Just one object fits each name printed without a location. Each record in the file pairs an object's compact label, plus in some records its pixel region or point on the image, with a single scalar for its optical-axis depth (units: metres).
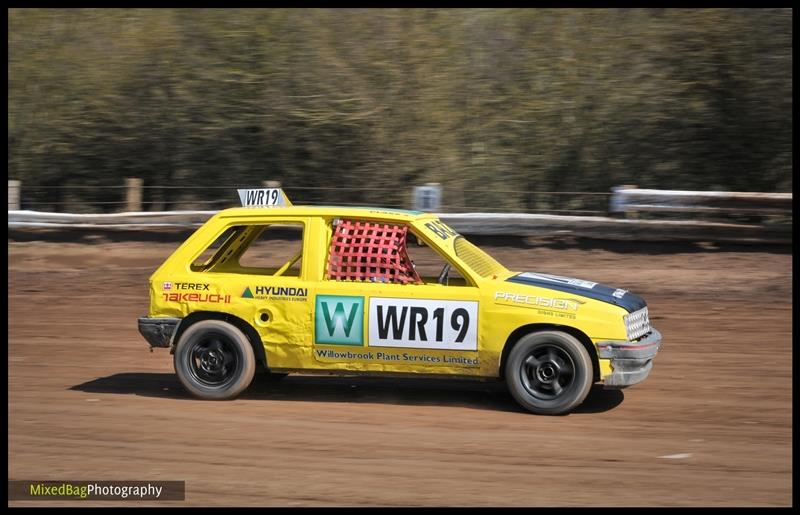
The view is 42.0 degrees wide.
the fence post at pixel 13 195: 18.52
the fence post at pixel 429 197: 16.92
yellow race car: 8.12
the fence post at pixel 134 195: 19.05
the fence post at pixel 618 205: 16.16
